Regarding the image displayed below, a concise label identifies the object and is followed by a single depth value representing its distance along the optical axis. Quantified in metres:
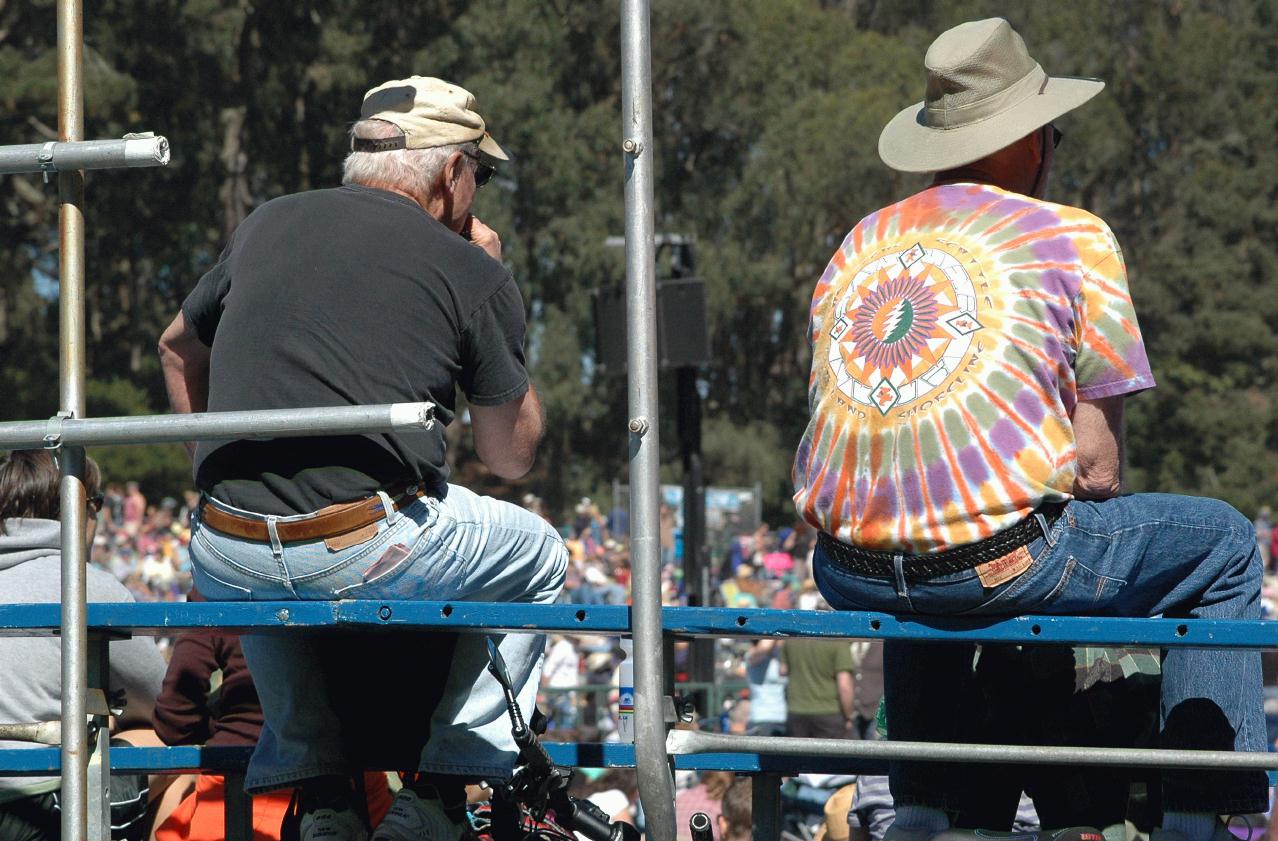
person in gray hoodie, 6.92
